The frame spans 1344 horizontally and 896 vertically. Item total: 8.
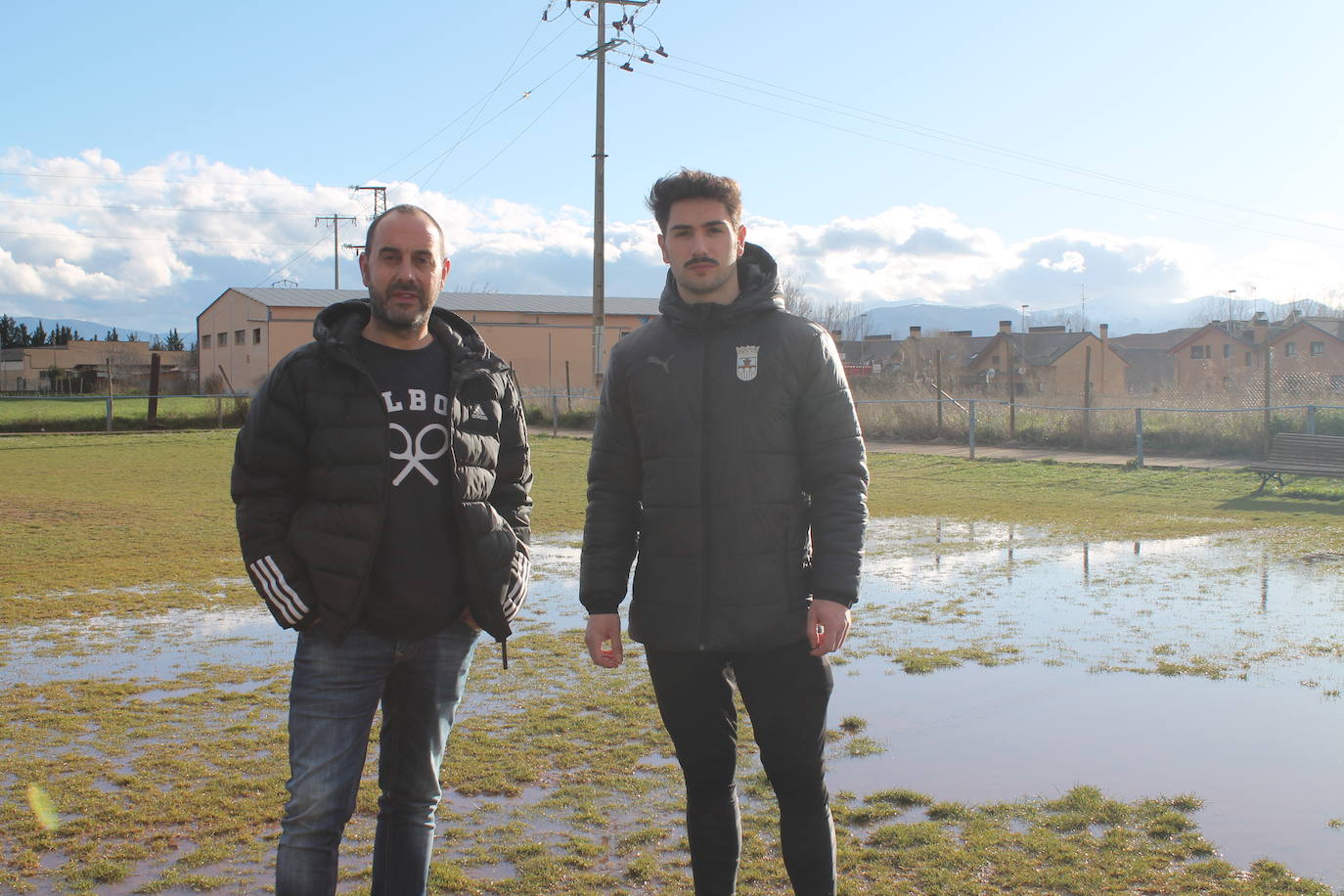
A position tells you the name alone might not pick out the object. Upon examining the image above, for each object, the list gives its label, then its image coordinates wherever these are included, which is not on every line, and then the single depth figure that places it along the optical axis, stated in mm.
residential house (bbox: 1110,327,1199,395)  77375
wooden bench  14867
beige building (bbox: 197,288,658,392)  51625
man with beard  2713
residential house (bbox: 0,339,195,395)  60312
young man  2771
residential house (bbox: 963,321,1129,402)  66500
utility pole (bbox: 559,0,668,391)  25219
